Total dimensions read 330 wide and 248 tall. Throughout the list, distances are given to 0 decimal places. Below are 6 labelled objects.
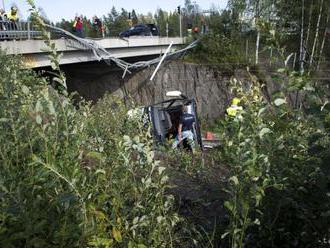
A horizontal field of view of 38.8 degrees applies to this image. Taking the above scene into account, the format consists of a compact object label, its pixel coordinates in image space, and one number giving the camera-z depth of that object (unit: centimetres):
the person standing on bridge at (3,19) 1879
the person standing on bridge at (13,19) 1900
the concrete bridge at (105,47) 1772
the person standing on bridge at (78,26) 2552
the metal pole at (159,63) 2695
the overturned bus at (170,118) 1407
